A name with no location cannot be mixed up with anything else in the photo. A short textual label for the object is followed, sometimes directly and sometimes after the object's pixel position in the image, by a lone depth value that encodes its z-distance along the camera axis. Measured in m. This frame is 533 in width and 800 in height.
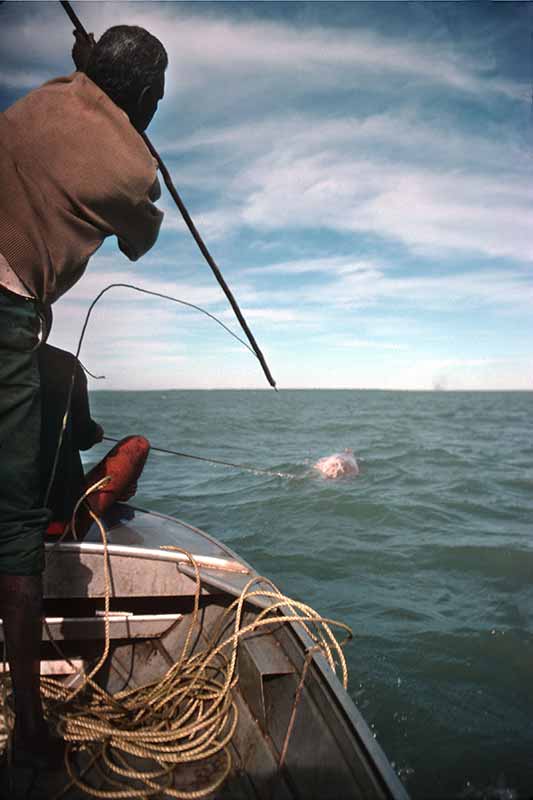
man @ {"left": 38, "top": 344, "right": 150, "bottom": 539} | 2.34
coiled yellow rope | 1.88
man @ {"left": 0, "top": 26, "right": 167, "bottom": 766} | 1.60
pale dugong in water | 11.35
